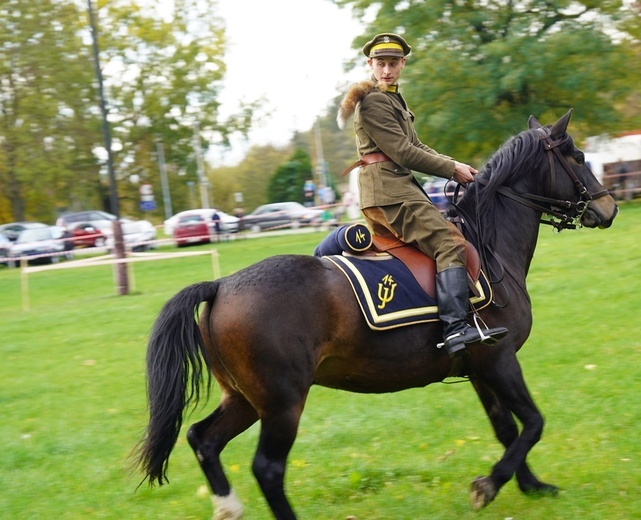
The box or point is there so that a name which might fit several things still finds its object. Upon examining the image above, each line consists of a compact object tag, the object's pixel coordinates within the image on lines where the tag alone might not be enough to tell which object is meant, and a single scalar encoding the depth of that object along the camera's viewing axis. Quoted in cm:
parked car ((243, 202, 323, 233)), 4341
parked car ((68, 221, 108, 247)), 4094
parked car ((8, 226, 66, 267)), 3794
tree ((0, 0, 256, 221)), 4650
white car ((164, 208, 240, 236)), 4215
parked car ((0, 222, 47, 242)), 4219
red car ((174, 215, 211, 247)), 3997
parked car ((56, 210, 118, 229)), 4619
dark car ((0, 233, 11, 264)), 3855
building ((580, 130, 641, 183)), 3744
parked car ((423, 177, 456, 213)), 3050
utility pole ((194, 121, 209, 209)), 5250
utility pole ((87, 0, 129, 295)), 2048
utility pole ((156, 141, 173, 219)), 5366
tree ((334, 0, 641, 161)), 3030
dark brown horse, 538
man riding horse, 578
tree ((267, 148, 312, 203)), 6200
